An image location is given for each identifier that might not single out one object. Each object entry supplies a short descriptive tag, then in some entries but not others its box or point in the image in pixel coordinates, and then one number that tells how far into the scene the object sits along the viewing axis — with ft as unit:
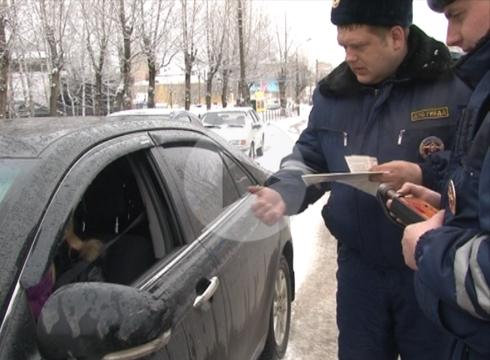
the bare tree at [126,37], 70.44
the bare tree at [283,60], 172.34
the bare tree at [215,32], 102.43
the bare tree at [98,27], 69.10
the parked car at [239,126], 49.19
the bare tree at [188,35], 90.38
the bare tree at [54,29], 60.03
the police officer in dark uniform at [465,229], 3.88
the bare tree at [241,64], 90.46
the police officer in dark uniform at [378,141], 6.51
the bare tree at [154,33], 76.81
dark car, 4.56
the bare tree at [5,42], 44.42
